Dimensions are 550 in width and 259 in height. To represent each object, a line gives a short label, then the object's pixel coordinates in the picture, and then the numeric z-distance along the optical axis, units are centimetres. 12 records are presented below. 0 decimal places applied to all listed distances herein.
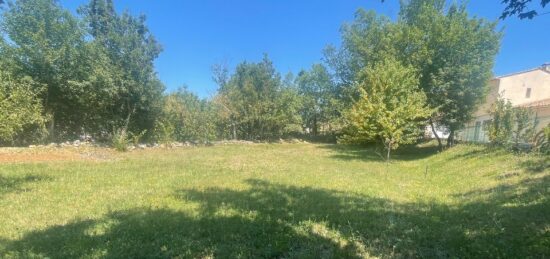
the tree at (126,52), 2200
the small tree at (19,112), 1744
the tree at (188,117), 2769
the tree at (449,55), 2181
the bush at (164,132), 2462
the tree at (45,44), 1998
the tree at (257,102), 3147
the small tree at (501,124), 1719
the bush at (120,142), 2034
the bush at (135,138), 2251
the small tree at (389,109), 1727
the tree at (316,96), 3744
